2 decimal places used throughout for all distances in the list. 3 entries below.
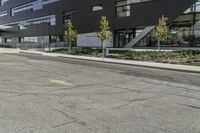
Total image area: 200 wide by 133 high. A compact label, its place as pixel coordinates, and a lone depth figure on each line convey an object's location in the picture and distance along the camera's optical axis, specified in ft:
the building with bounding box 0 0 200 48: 70.74
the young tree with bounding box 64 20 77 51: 86.11
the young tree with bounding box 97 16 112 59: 64.28
